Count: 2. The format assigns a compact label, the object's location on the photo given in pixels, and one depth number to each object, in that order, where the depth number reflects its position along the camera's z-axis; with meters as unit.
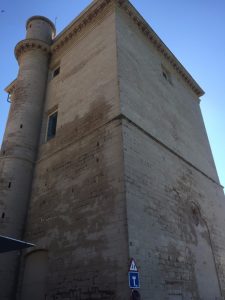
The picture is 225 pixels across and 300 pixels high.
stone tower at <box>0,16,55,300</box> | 9.23
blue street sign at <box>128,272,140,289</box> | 5.16
